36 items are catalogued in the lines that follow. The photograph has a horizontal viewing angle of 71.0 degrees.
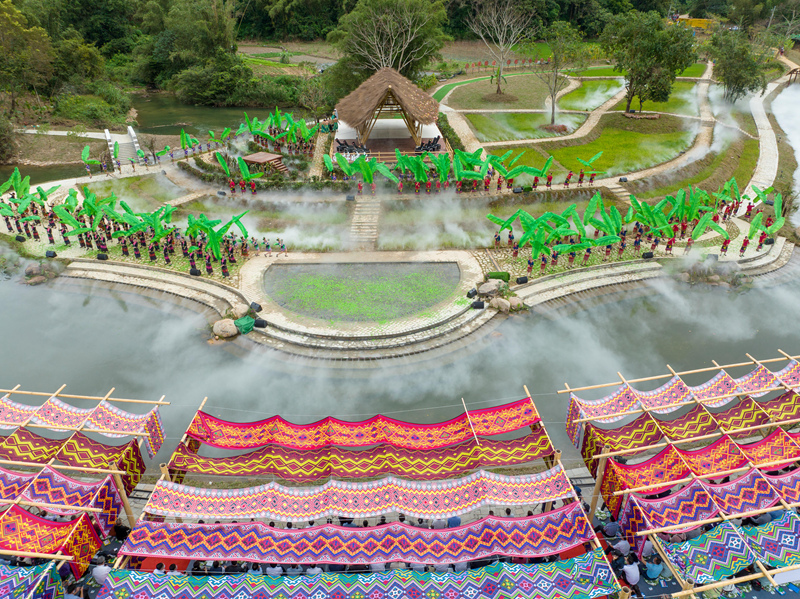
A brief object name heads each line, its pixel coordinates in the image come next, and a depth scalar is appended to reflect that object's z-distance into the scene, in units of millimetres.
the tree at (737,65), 61469
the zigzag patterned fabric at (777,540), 16312
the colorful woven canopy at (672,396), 21484
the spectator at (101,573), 16469
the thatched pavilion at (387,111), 46156
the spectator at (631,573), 16766
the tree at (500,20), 63625
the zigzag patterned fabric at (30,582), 15266
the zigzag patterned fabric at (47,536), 16422
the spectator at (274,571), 16938
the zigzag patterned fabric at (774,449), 19391
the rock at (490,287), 32844
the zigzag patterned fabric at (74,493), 18016
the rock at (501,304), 32156
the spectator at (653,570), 17141
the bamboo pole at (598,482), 18969
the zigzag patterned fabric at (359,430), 20828
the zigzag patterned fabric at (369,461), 19594
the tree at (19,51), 57531
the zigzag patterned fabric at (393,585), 15492
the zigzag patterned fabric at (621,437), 20312
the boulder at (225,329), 30125
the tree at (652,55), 55375
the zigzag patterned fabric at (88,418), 20750
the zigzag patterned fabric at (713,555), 16000
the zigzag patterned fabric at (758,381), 22459
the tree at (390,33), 59844
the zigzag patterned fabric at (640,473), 18562
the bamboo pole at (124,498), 18605
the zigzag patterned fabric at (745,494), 17641
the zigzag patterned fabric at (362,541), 16562
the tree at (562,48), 55875
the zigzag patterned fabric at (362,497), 17938
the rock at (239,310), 31283
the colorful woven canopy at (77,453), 19547
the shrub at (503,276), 34188
